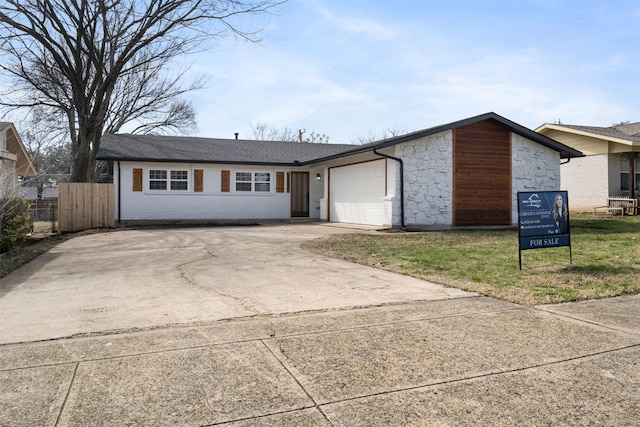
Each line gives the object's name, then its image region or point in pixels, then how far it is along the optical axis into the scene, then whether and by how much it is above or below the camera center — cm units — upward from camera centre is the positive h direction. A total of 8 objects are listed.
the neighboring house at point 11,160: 970 +232
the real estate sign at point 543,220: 748 -6
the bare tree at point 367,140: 5481 +960
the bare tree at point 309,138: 5441 +972
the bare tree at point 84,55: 1817 +737
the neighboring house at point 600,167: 2188 +247
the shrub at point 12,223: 995 -6
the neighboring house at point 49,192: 5369 +340
